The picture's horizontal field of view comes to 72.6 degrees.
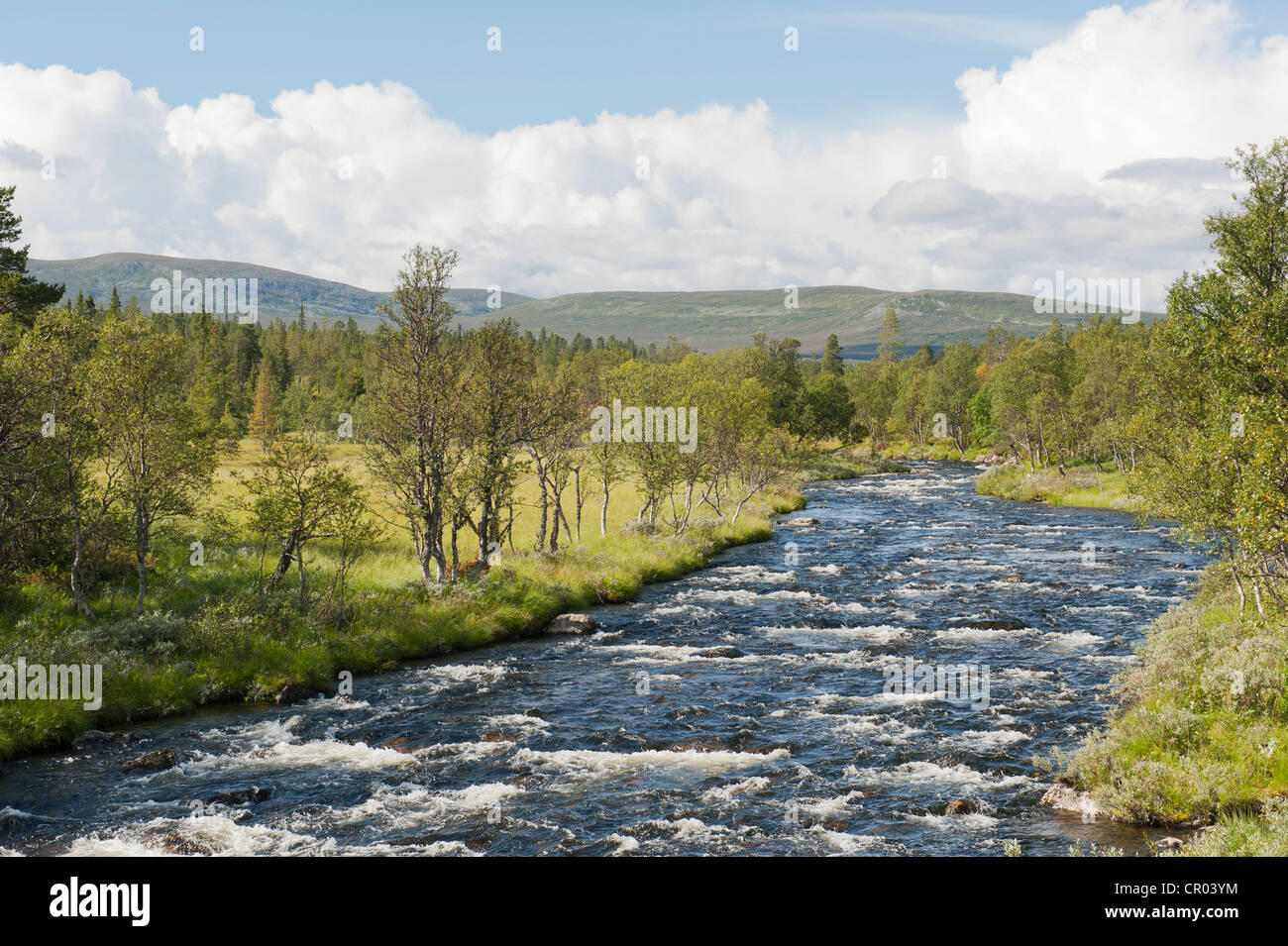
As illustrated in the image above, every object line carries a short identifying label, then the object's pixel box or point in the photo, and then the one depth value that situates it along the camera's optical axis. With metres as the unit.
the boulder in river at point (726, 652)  35.05
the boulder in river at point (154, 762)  22.77
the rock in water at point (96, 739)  24.45
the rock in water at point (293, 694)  28.81
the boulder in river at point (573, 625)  39.47
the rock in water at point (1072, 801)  19.16
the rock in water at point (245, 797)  20.69
